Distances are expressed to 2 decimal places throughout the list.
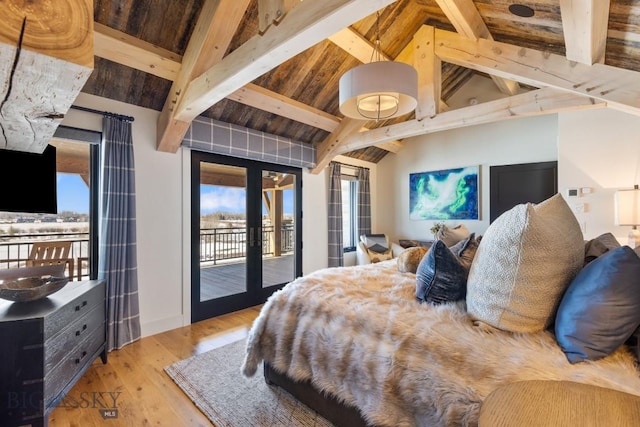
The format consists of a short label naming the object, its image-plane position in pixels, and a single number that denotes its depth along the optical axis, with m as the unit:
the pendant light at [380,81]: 2.03
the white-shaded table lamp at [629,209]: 2.99
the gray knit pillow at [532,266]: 1.23
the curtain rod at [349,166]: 5.45
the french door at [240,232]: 3.47
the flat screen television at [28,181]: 1.81
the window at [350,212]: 5.88
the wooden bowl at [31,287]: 1.64
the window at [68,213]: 2.64
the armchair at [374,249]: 5.29
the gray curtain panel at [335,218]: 5.12
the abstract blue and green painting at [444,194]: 5.06
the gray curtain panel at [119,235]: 2.63
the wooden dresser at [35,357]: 1.50
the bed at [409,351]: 1.06
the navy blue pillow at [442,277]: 1.61
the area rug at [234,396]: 1.73
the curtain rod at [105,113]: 2.57
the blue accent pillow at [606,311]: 1.04
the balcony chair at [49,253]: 3.14
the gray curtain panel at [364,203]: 5.86
